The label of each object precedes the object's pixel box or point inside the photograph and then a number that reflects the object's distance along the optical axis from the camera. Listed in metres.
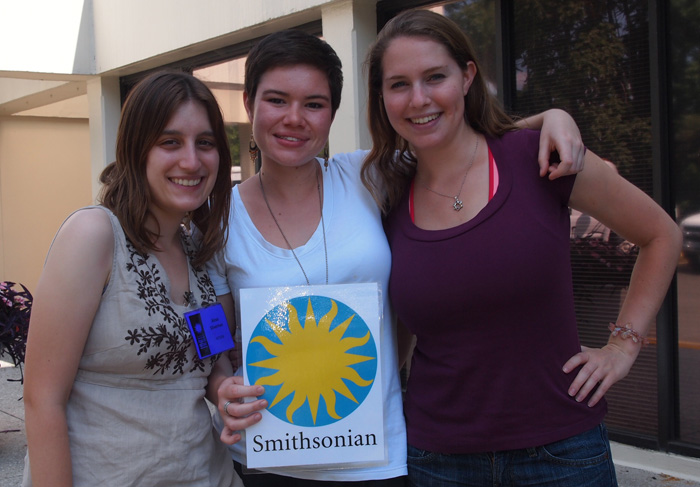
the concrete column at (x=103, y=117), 7.83
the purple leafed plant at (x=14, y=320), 4.61
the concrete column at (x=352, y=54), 4.70
